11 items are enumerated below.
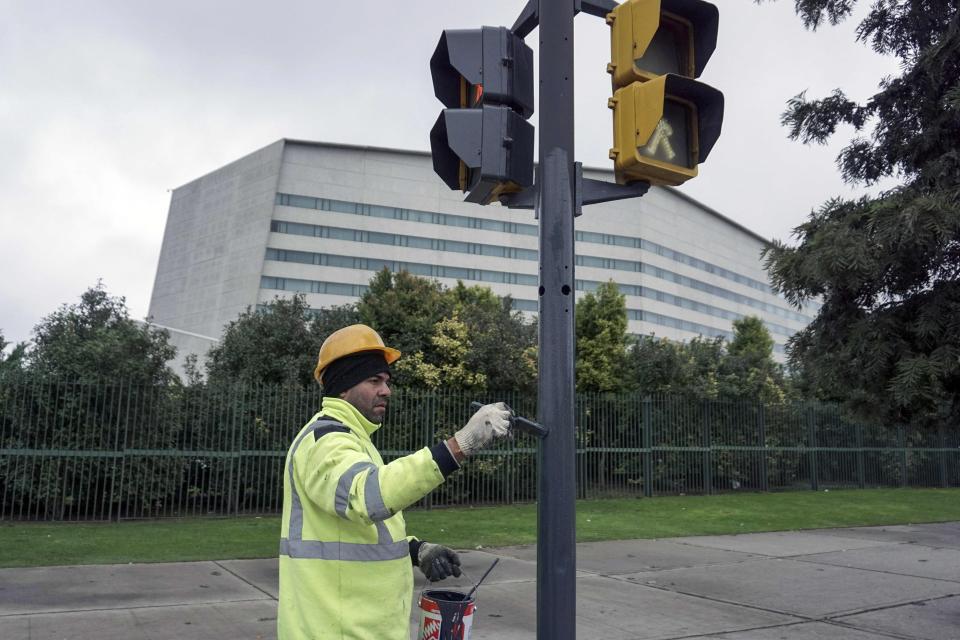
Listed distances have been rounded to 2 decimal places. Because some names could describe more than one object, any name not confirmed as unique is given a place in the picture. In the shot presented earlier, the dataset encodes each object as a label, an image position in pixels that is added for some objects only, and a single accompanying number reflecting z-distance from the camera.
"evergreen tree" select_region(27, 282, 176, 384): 12.70
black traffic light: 2.96
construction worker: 2.35
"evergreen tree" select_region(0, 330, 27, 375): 12.22
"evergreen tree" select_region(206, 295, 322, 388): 16.42
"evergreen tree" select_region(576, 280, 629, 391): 27.33
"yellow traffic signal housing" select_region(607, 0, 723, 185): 2.91
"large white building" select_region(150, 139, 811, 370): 61.22
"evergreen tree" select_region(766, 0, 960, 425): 5.98
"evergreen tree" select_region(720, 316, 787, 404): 22.05
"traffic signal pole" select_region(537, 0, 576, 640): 2.77
